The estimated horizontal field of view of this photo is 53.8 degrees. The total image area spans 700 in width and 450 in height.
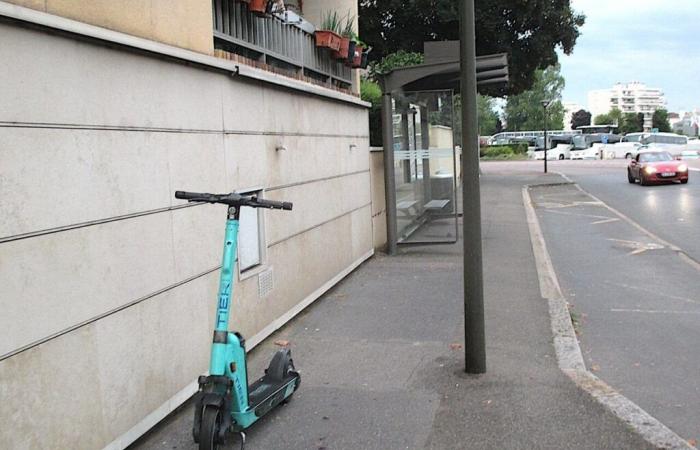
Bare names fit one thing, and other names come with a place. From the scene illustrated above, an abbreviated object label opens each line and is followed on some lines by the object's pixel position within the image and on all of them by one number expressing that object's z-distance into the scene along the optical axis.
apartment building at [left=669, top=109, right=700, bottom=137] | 129.60
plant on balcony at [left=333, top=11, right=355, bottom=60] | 9.52
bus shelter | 10.64
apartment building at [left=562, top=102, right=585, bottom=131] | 156.74
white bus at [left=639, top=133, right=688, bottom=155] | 64.78
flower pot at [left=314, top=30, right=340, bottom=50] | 9.02
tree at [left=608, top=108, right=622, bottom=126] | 119.47
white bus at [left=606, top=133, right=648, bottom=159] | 63.84
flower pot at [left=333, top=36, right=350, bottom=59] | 9.50
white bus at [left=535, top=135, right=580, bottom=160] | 70.19
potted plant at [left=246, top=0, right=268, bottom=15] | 6.45
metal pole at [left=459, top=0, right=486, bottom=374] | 5.11
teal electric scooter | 3.52
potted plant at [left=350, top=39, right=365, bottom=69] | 10.10
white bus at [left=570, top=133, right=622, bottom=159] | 68.00
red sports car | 27.86
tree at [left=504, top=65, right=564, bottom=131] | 99.62
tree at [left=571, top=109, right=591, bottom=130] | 137.50
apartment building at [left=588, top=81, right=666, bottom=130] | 191.38
